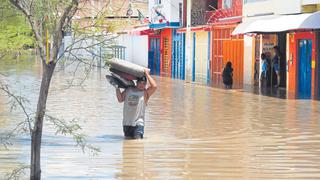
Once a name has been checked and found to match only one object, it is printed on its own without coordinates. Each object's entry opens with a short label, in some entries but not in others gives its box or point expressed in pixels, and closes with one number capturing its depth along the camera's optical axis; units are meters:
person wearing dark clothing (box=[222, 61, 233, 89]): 34.78
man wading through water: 15.24
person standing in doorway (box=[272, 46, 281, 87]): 34.28
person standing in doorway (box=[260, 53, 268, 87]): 34.91
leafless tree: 8.52
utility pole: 43.97
